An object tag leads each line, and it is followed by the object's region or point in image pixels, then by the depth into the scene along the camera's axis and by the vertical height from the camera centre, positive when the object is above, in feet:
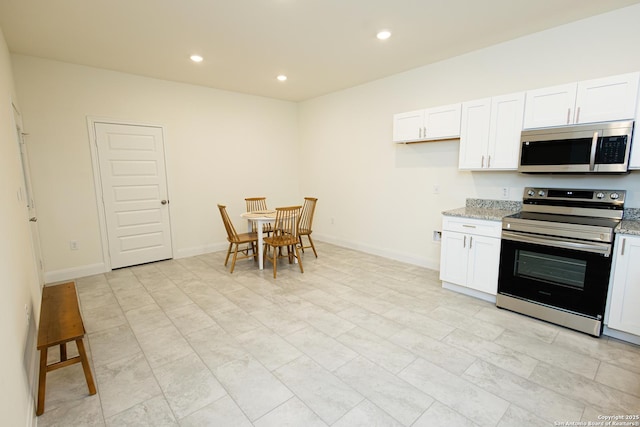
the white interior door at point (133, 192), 13.78 -0.67
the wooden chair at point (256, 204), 17.53 -1.58
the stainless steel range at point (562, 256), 8.00 -2.30
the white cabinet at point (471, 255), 9.97 -2.76
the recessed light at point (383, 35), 9.95 +4.75
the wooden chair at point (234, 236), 13.58 -2.83
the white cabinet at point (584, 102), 8.01 +2.10
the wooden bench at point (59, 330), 5.78 -3.05
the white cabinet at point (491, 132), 9.98 +1.52
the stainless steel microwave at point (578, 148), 8.13 +0.79
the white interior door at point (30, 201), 10.59 -0.83
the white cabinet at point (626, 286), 7.47 -2.81
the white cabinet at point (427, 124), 11.62 +2.14
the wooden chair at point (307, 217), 15.16 -2.04
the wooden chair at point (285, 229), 13.28 -2.37
